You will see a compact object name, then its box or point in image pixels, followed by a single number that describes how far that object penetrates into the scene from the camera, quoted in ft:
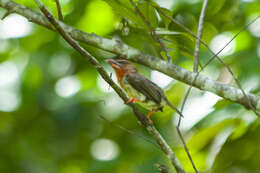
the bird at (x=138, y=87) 22.78
